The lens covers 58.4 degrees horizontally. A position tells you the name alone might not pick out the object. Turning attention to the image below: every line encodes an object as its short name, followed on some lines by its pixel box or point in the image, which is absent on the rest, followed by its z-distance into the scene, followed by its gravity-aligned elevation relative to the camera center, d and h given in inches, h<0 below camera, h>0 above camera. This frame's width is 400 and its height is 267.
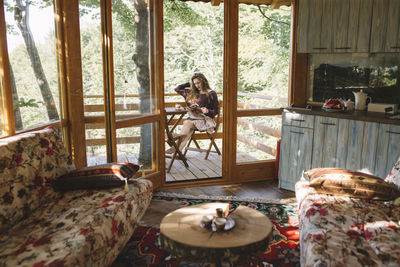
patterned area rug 96.7 -50.4
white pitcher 145.6 -11.1
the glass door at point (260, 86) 161.6 -6.5
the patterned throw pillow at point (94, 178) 98.7 -29.4
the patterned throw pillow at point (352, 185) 92.7 -29.7
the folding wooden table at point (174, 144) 194.6 -40.5
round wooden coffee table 68.4 -32.8
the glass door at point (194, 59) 211.3 +10.5
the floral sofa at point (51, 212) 69.9 -33.9
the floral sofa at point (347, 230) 67.9 -34.0
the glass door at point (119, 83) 125.0 -4.4
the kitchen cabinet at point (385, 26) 127.3 +16.5
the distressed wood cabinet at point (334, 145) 124.1 -27.4
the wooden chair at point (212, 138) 211.9 -39.7
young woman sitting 209.2 -20.6
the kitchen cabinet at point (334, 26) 136.3 +18.5
